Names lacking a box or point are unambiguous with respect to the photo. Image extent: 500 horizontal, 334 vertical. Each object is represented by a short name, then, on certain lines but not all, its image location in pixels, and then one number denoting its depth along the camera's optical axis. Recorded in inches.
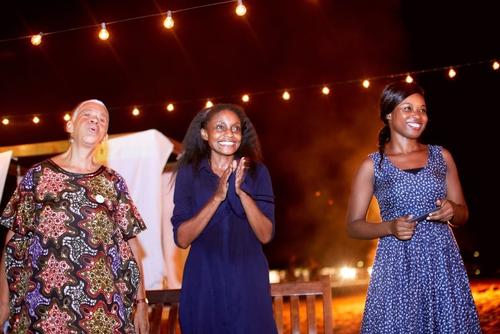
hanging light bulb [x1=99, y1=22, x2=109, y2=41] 247.1
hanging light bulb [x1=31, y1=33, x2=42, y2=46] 248.4
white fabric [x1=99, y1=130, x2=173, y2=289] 204.5
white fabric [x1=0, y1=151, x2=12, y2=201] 187.9
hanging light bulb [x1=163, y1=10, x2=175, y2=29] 235.3
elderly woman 104.1
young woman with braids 96.8
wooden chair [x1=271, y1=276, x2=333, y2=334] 131.0
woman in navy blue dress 96.7
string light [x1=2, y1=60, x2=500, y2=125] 293.6
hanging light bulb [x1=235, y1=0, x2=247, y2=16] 223.1
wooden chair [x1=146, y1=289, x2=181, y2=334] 142.7
